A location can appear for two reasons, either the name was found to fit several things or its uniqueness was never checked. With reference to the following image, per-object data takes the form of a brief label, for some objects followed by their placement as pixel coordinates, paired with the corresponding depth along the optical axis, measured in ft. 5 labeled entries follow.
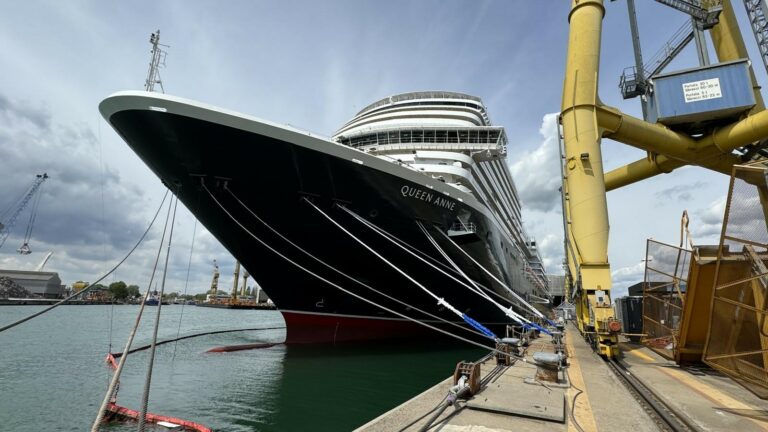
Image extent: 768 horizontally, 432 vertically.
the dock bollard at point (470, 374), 17.02
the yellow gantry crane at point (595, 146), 34.89
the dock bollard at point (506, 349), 25.14
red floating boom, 20.04
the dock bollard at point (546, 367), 20.34
